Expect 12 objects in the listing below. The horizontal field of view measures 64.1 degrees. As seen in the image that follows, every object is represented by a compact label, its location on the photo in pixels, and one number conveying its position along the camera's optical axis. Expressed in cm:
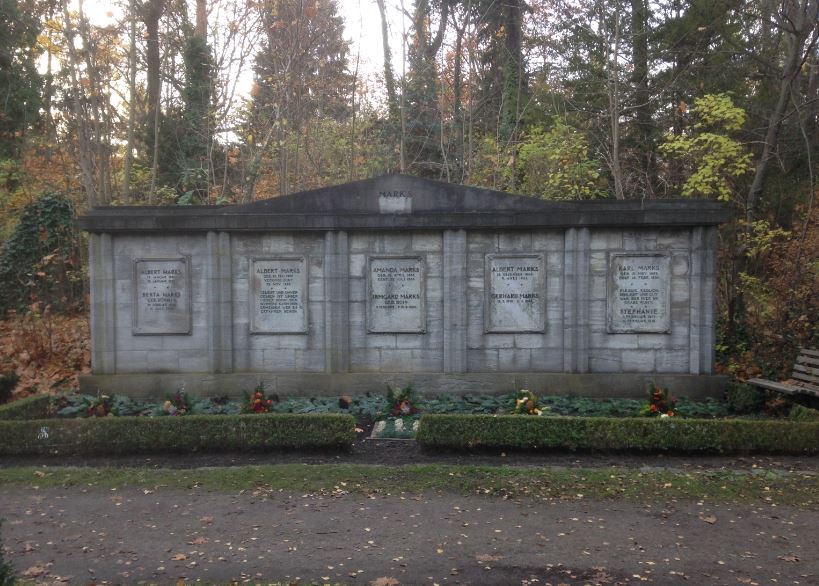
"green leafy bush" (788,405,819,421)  959
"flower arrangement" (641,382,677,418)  1015
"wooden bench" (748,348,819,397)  1052
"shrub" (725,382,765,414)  1116
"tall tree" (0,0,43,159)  2241
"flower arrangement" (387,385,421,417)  1052
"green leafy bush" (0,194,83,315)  1820
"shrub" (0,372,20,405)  1187
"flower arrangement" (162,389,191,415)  1053
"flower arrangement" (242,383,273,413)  1029
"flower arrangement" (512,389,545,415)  1012
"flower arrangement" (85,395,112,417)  1048
